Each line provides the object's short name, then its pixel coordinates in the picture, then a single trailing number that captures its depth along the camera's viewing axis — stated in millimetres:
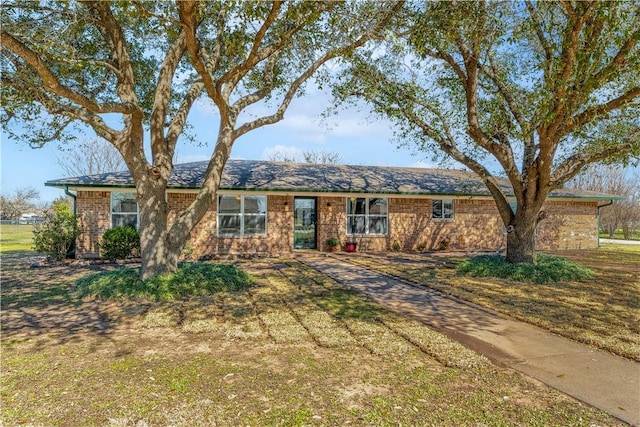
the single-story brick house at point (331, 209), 13000
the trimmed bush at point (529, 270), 9453
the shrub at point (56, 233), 11641
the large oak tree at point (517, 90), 6746
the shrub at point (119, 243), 11938
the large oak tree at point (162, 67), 6055
